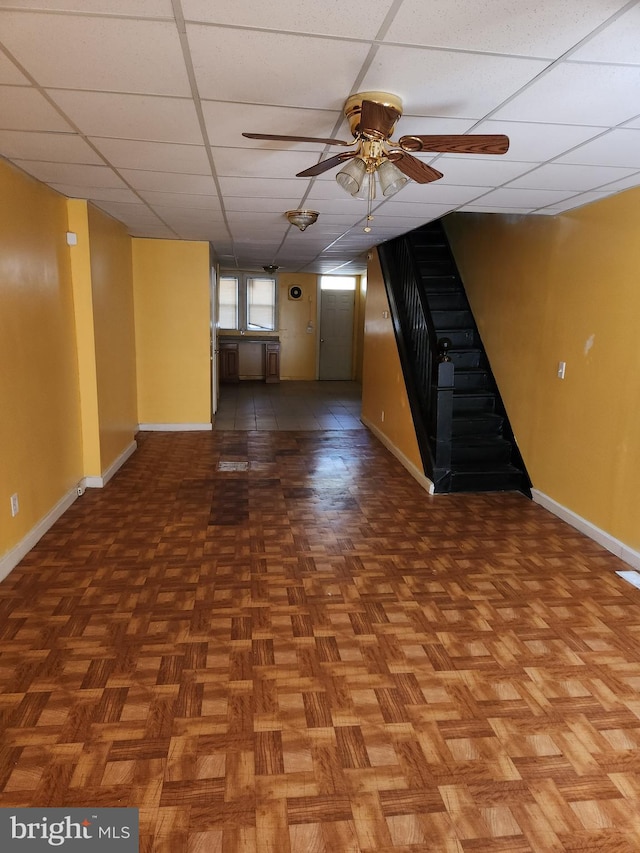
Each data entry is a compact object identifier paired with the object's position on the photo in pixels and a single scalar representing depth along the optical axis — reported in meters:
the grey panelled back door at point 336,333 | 11.80
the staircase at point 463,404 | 4.69
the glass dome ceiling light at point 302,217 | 4.23
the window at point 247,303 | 11.31
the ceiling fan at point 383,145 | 2.01
